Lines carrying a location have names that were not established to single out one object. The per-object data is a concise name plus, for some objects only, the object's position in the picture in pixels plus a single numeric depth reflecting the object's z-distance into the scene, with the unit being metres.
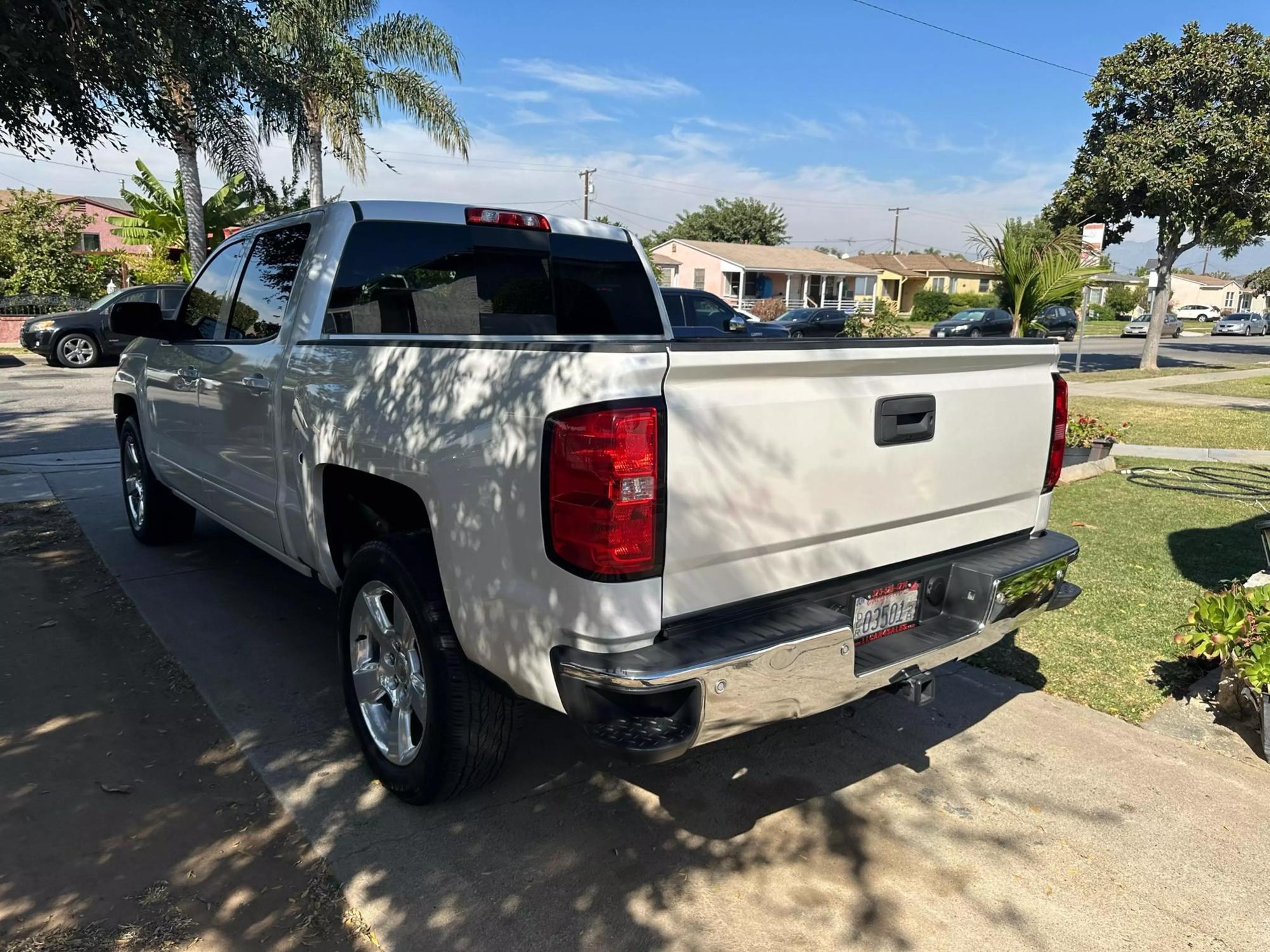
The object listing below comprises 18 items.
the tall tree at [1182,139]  18.02
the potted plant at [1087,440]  8.86
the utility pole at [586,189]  46.74
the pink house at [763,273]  51.41
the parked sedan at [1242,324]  51.91
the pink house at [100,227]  43.00
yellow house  64.56
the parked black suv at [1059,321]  35.90
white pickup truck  2.35
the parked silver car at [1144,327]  43.28
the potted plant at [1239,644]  3.60
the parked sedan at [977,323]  28.86
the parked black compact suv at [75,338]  18.22
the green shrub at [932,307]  54.81
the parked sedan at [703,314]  13.43
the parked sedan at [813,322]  29.00
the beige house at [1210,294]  94.31
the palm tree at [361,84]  21.50
